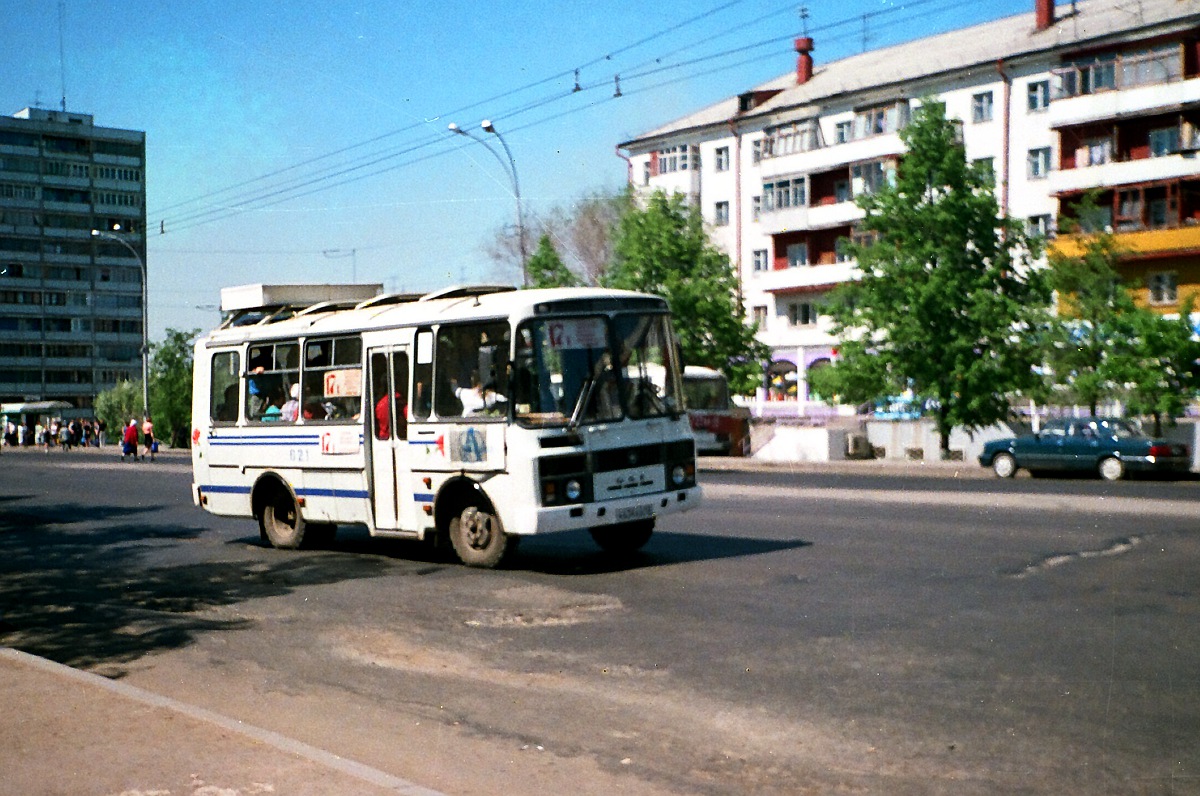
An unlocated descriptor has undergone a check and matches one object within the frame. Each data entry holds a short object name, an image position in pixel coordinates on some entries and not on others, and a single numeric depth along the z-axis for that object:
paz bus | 13.12
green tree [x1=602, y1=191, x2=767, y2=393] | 55.78
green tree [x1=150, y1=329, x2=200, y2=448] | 79.12
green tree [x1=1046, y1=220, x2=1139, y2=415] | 37.47
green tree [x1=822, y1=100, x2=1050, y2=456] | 40.09
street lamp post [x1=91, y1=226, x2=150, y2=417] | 71.62
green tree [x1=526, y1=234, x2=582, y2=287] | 61.41
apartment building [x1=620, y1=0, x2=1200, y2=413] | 51.09
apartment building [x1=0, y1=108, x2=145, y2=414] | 131.00
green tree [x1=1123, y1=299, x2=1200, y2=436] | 36.22
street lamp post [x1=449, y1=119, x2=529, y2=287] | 35.25
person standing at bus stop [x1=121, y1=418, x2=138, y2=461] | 54.72
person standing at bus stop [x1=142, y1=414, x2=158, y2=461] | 57.31
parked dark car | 31.50
